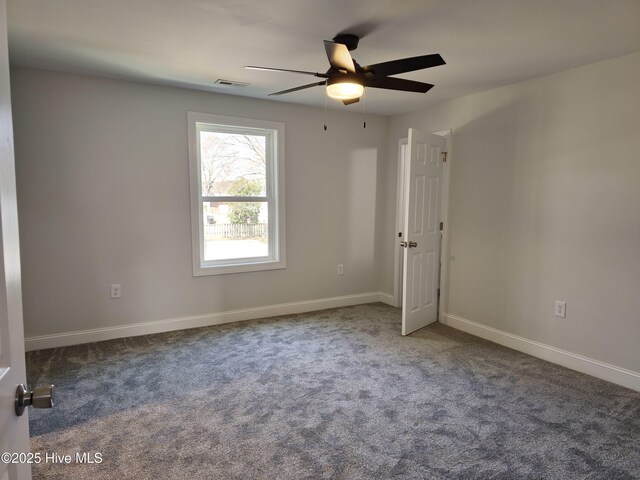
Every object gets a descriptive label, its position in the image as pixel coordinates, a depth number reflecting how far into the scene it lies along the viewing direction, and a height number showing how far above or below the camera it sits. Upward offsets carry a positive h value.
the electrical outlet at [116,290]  3.67 -0.83
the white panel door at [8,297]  0.78 -0.20
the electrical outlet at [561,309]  3.23 -0.87
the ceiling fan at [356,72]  2.05 +0.76
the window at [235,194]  4.03 +0.11
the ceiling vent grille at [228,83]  3.55 +1.13
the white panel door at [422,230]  3.80 -0.26
